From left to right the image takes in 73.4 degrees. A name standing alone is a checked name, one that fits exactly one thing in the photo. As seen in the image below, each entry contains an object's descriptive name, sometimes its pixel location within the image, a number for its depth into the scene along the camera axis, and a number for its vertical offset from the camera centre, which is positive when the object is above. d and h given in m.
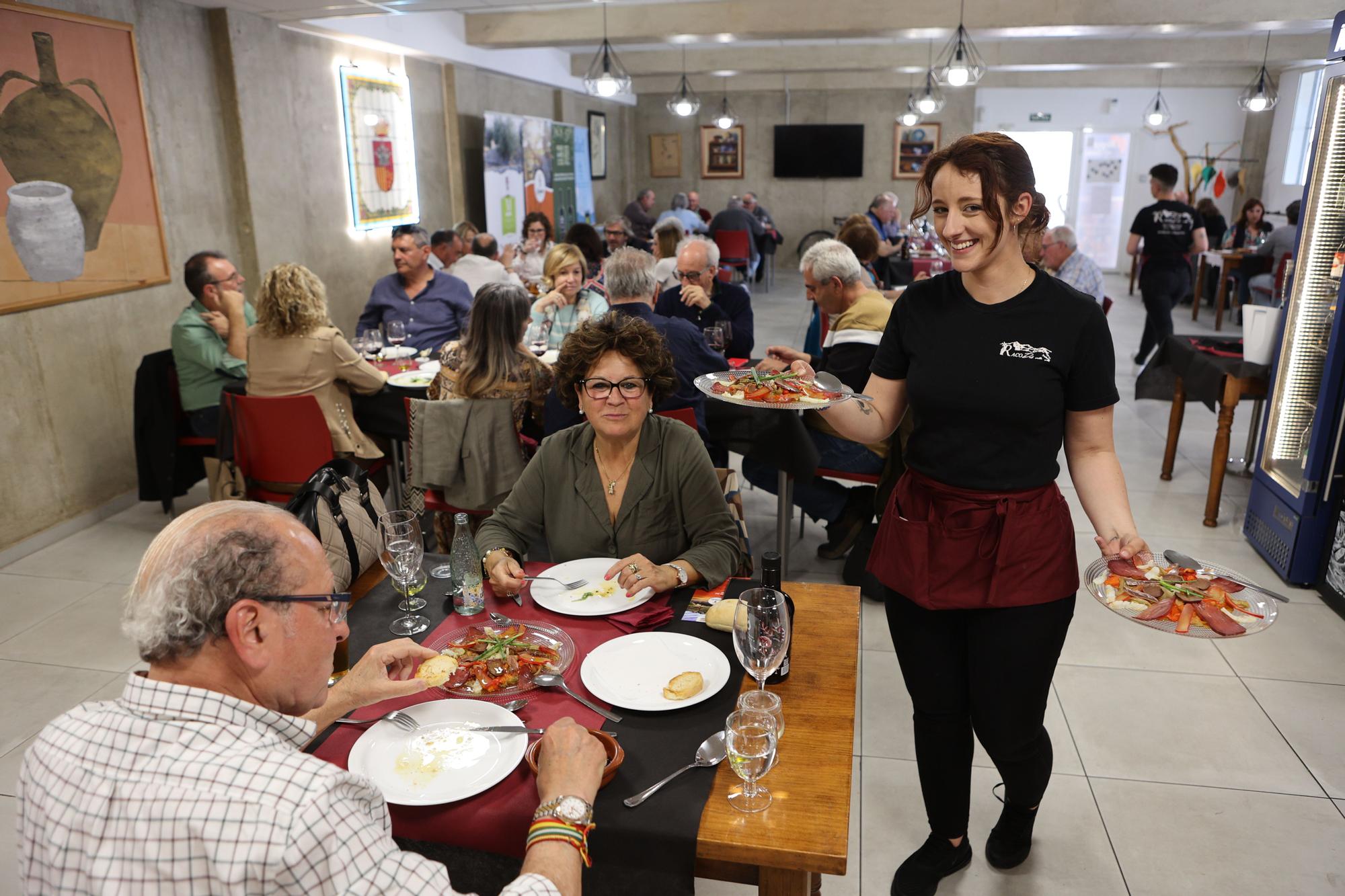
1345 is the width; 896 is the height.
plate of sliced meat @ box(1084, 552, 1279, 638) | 1.70 -0.77
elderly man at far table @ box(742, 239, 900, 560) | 3.73 -0.71
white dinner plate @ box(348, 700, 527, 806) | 1.38 -0.88
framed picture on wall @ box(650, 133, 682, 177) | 15.82 +0.61
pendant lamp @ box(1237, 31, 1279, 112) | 9.47 +0.95
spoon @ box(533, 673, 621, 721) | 1.65 -0.86
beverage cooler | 3.72 -0.85
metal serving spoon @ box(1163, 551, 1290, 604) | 1.86 -0.74
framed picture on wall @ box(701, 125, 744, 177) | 15.63 +0.66
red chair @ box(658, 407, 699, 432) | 3.31 -0.79
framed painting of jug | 4.22 +0.14
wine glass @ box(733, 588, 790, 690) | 1.55 -0.73
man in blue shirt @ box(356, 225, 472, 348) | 5.28 -0.61
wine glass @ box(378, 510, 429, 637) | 1.90 -0.75
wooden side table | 4.38 -1.10
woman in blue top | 5.02 -0.61
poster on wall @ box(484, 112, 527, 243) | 9.45 +0.17
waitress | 1.79 -0.54
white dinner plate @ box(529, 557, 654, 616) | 1.91 -0.85
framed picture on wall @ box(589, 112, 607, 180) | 13.73 +0.70
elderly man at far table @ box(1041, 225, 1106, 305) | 6.44 -0.51
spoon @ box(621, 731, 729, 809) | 1.44 -0.87
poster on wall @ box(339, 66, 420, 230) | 7.23 +0.35
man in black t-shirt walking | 7.50 -0.45
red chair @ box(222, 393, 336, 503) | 3.66 -0.97
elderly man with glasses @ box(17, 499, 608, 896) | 0.98 -0.63
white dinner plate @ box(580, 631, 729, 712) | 1.61 -0.86
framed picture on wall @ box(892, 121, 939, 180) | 15.01 +0.77
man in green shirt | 4.38 -0.69
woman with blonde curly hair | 3.83 -0.66
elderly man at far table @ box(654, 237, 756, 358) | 4.93 -0.59
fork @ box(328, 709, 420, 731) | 1.53 -0.87
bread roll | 1.83 -0.83
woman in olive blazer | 2.31 -0.72
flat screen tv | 15.12 +0.65
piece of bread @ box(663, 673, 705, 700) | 1.62 -0.87
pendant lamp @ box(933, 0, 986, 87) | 6.58 +0.88
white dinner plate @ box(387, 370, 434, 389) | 4.26 -0.87
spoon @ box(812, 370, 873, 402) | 2.36 -0.49
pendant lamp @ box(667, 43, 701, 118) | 8.22 +0.78
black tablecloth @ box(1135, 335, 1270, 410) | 4.43 -0.94
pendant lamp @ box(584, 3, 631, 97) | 5.98 +0.73
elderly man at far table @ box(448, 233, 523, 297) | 6.44 -0.55
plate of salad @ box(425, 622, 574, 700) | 1.66 -0.86
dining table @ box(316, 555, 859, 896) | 1.31 -0.90
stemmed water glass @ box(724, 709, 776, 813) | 1.37 -0.83
